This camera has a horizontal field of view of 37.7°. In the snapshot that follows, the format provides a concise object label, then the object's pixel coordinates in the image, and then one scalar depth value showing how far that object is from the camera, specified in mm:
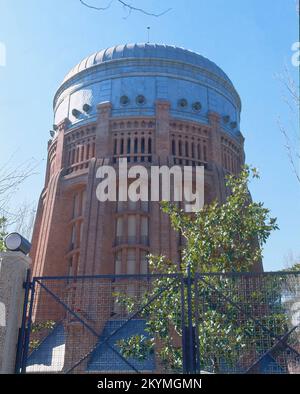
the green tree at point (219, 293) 6945
